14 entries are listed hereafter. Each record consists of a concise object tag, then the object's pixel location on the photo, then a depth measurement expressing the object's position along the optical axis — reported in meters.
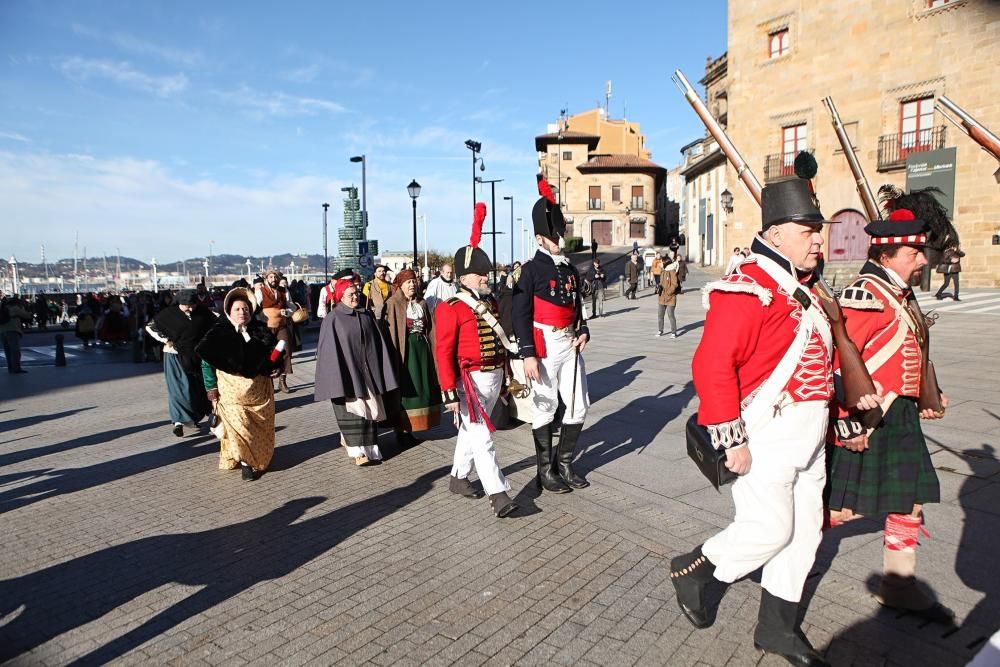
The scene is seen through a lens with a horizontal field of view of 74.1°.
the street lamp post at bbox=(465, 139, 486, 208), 27.06
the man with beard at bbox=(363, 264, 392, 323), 9.62
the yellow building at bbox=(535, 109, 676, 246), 66.81
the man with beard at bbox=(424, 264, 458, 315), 9.58
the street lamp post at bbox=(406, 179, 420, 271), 24.86
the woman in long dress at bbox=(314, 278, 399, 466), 6.33
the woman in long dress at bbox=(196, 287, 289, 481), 5.96
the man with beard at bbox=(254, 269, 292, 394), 7.94
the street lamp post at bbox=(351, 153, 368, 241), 30.98
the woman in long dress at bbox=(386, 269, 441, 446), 6.86
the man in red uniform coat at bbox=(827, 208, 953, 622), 3.04
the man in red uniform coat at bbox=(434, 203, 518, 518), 4.76
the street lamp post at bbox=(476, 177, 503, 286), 32.10
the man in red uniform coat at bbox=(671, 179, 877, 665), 2.68
